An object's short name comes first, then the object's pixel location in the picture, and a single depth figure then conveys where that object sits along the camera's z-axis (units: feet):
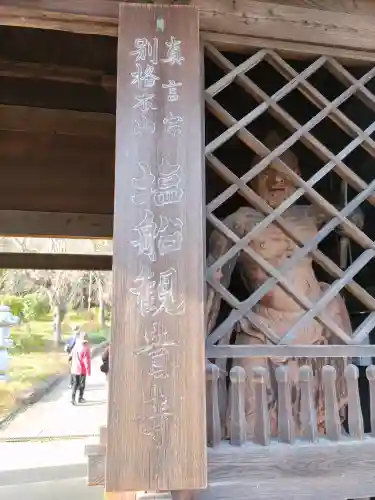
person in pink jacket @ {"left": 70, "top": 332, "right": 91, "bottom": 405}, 30.71
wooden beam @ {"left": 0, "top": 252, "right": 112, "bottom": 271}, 16.78
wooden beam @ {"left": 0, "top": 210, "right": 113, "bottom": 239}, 12.50
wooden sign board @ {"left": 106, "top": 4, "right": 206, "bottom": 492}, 4.76
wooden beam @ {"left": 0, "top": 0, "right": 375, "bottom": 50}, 5.89
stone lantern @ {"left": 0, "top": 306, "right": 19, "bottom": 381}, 29.81
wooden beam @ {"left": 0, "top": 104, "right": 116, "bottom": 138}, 11.15
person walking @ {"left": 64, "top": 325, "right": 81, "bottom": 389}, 32.28
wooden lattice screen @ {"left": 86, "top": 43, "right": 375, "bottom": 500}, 5.33
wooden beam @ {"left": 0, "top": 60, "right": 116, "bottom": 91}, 9.88
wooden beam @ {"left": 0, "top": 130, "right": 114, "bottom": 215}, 12.33
